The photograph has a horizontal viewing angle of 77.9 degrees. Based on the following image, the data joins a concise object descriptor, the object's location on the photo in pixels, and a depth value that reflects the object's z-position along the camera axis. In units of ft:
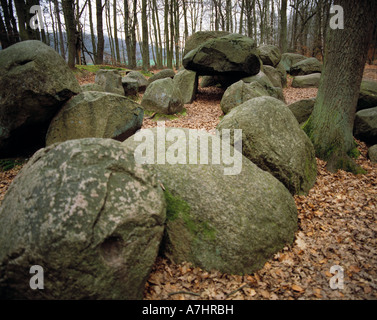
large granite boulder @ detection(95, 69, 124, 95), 32.40
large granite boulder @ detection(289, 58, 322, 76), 51.62
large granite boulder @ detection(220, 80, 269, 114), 27.66
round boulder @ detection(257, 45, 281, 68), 46.96
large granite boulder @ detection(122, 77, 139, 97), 35.32
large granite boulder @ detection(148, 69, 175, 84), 43.47
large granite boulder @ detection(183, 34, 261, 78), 34.12
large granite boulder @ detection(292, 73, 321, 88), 45.85
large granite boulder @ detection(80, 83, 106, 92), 25.93
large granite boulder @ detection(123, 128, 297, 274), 9.80
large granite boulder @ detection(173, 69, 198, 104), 35.19
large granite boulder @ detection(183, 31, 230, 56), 40.57
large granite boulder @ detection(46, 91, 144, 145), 17.81
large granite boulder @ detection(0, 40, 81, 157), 14.87
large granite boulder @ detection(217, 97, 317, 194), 14.43
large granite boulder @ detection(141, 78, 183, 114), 28.32
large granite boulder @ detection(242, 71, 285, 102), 32.60
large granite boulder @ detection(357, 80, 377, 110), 24.80
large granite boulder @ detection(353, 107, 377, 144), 21.75
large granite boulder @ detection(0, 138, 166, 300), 6.70
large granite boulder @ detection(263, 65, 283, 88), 42.67
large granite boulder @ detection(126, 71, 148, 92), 41.05
